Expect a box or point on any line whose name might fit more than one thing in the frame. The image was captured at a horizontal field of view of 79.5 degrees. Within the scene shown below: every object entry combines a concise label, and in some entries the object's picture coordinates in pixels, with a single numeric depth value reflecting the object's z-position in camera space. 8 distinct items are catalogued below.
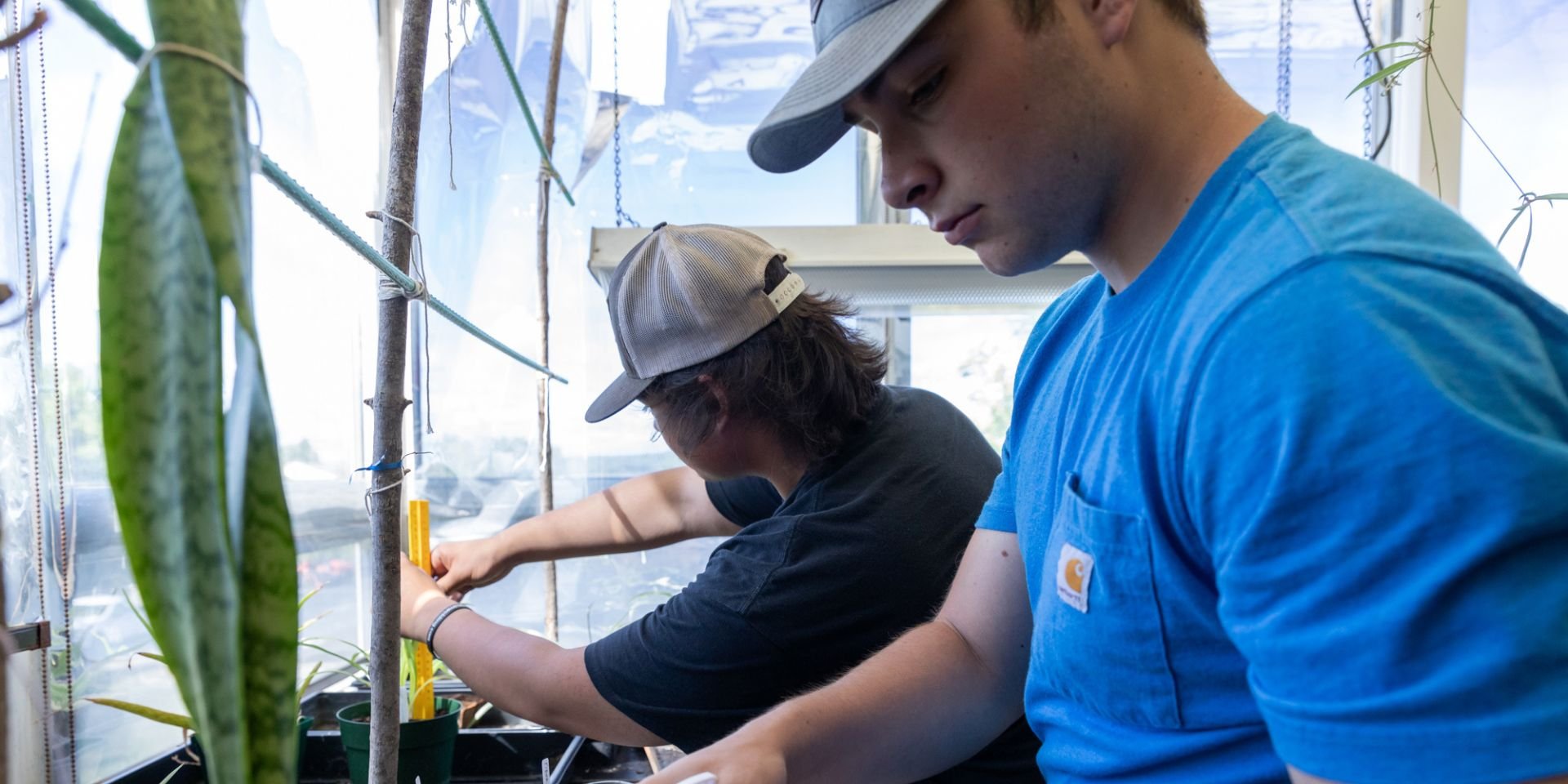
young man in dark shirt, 1.03
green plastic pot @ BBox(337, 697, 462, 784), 1.08
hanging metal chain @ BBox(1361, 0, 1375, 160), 1.96
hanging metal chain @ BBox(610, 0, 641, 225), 2.04
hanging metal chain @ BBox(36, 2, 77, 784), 0.93
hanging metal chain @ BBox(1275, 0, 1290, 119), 1.93
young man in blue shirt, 0.40
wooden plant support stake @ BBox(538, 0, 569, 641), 1.67
